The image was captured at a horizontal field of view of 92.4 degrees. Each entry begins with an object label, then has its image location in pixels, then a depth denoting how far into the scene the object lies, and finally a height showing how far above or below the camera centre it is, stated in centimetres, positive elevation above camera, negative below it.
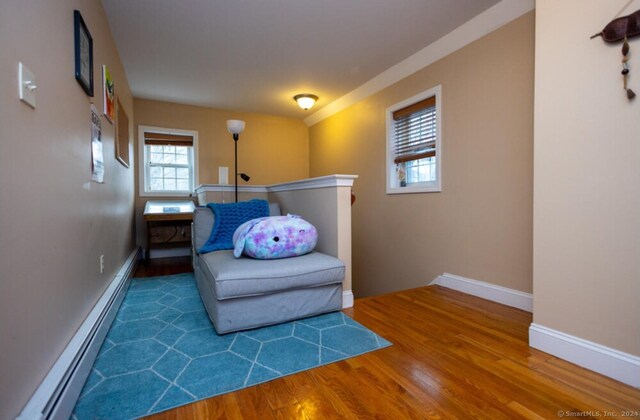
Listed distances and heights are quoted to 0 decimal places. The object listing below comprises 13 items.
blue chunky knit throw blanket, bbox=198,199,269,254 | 254 -9
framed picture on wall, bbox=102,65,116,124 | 229 +90
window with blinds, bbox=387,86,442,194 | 300 +67
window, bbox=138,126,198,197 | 459 +72
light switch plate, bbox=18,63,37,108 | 97 +40
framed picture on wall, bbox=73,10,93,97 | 159 +87
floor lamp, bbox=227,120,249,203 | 359 +96
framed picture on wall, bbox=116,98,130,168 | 285 +74
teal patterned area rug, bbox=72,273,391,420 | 127 -78
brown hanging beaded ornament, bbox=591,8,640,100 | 130 +75
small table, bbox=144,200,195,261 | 401 -7
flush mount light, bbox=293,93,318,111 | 433 +153
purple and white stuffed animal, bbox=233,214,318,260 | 211 -22
